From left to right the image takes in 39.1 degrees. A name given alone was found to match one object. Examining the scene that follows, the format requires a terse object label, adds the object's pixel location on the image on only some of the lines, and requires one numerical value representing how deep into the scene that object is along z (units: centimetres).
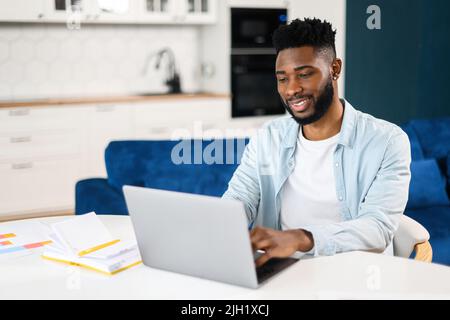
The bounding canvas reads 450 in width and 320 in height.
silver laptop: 127
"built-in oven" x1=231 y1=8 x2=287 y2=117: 540
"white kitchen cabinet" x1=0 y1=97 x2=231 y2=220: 457
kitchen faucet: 555
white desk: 132
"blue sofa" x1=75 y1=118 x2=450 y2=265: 275
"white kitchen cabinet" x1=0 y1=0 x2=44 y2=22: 458
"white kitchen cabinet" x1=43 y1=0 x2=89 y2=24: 474
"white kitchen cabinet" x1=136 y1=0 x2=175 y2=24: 511
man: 184
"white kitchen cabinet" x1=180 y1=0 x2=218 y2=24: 534
